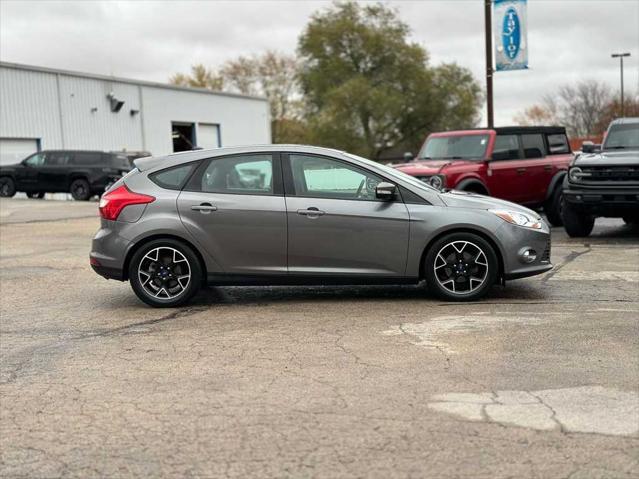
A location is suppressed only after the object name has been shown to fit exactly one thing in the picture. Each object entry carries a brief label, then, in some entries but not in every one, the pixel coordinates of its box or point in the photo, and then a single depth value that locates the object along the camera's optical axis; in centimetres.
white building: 3603
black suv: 2883
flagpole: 2347
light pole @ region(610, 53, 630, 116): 5766
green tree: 6631
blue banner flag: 2170
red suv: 1436
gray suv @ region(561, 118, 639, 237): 1246
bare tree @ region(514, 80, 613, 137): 6862
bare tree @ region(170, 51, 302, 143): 7369
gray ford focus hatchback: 769
